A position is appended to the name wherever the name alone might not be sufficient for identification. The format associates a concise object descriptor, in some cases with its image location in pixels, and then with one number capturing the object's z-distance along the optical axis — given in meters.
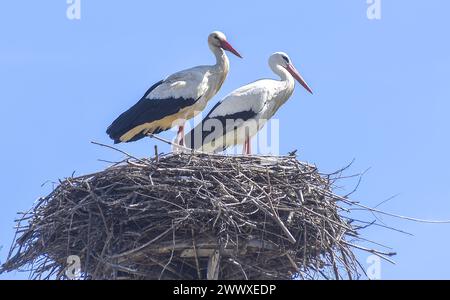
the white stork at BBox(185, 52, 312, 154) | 12.90
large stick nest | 10.61
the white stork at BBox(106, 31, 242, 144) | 12.76
